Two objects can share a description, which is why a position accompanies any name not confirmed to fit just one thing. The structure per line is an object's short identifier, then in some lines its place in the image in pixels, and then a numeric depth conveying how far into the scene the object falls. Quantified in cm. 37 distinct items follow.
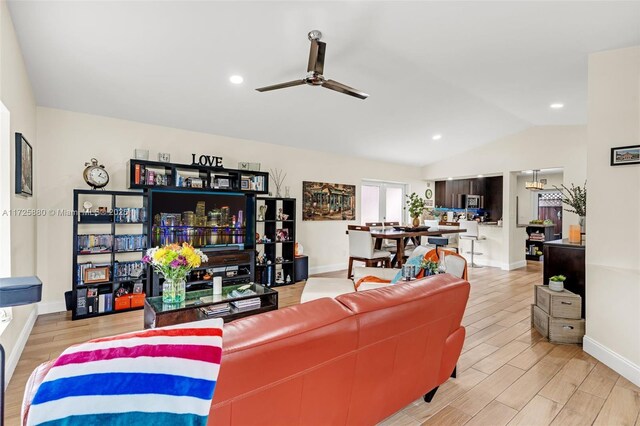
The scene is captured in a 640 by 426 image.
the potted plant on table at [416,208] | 521
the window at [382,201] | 739
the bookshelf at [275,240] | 516
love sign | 456
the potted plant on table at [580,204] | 346
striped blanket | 75
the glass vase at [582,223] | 357
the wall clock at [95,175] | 379
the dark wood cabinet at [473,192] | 736
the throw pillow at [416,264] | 272
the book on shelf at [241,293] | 311
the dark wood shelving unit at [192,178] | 399
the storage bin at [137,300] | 400
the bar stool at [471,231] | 668
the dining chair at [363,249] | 507
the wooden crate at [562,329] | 304
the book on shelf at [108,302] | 382
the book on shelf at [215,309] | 286
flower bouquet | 270
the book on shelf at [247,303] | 301
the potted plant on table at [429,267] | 259
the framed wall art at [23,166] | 257
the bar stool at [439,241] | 660
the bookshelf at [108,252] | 369
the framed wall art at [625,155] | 253
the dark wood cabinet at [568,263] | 326
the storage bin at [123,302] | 390
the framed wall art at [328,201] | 605
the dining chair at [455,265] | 291
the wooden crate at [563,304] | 308
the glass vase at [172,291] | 284
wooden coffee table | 267
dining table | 483
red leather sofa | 109
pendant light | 707
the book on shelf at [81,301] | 364
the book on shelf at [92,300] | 371
